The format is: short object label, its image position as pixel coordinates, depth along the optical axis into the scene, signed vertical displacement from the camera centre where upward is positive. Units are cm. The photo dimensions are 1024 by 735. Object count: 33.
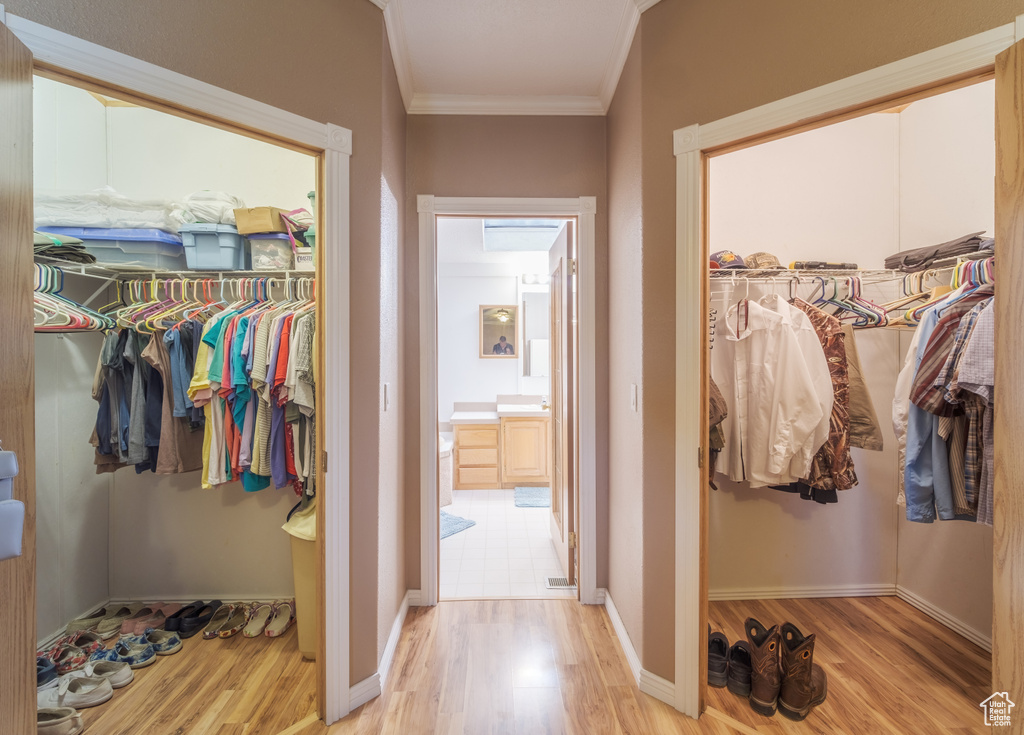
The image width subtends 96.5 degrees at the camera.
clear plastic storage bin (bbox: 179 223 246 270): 206 +51
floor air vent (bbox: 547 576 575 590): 259 -130
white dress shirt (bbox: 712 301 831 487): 192 -18
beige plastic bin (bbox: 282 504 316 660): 191 -91
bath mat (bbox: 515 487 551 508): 411 -130
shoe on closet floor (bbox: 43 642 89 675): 183 -121
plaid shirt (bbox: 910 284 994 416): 156 +0
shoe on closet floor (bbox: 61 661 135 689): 176 -122
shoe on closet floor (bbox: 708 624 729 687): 179 -120
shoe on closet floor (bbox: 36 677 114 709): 164 -122
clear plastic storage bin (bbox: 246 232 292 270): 210 +50
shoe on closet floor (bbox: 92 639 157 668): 188 -123
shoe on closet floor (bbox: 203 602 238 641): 211 -125
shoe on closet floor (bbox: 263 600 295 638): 212 -124
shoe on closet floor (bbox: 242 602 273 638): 212 -124
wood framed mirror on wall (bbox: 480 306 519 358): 510 +28
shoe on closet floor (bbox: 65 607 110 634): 208 -121
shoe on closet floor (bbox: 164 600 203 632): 212 -121
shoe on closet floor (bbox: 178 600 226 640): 211 -123
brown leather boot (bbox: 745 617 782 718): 165 -116
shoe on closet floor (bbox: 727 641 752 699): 173 -120
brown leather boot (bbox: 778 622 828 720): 163 -116
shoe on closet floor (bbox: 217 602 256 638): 211 -125
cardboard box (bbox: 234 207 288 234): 203 +62
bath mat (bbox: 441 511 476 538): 348 -132
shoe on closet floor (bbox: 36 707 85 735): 153 -122
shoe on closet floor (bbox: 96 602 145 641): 207 -121
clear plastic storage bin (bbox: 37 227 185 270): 201 +52
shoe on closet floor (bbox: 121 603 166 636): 209 -122
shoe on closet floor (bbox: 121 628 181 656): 198 -124
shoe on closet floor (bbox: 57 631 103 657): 192 -120
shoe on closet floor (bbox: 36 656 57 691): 172 -120
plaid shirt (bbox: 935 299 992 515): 149 -17
